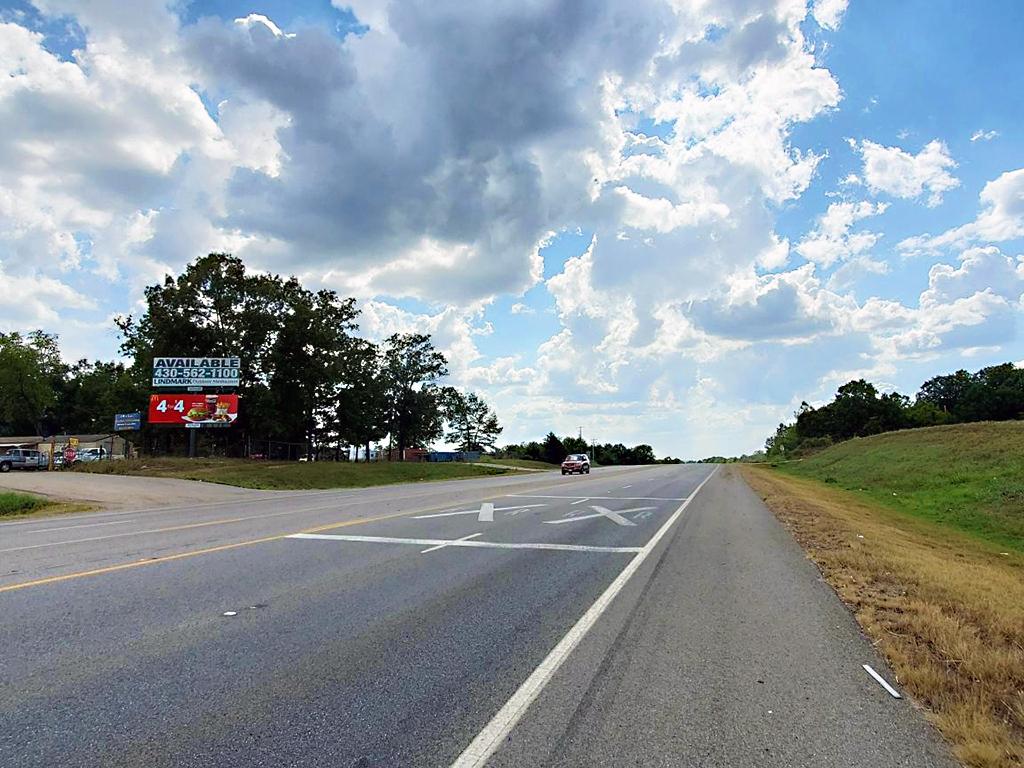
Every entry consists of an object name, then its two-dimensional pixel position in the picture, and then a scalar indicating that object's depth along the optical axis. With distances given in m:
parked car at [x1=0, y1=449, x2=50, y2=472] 43.97
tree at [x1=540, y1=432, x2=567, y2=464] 110.81
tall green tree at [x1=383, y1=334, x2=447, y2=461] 78.44
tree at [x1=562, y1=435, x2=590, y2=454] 116.09
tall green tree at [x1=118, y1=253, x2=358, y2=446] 53.72
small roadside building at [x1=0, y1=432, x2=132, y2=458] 60.43
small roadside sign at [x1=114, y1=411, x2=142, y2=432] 49.03
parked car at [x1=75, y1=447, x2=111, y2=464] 47.38
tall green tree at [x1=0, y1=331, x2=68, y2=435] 80.00
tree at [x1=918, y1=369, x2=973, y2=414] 130.79
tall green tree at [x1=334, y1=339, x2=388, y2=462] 68.06
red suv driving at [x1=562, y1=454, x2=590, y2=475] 53.22
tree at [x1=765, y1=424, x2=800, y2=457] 137.20
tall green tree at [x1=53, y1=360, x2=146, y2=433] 89.44
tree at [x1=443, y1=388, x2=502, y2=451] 106.34
